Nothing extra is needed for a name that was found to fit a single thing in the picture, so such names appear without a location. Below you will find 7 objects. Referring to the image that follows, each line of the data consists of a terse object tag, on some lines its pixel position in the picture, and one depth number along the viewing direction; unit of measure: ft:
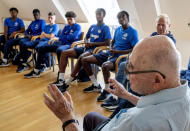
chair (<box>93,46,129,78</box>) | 8.95
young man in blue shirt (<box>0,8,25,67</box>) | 15.88
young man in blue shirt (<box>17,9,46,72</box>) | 13.88
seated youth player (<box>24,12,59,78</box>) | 13.46
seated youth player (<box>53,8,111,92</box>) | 10.57
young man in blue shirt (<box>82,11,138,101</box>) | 9.30
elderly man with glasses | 2.73
